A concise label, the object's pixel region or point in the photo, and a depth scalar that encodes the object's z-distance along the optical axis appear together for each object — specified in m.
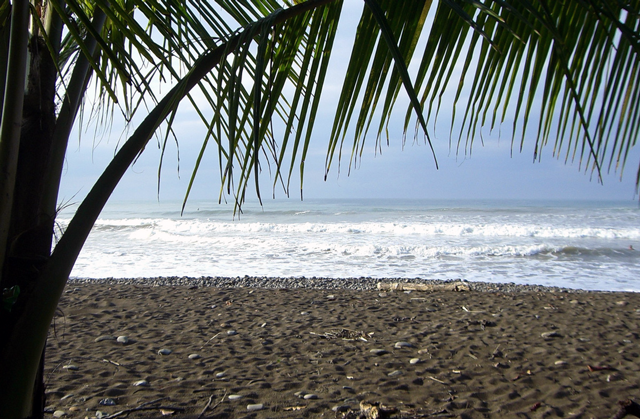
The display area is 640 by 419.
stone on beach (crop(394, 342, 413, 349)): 3.77
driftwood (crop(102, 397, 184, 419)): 2.42
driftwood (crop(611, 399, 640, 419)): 1.58
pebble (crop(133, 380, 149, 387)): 2.86
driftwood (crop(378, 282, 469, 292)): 6.61
